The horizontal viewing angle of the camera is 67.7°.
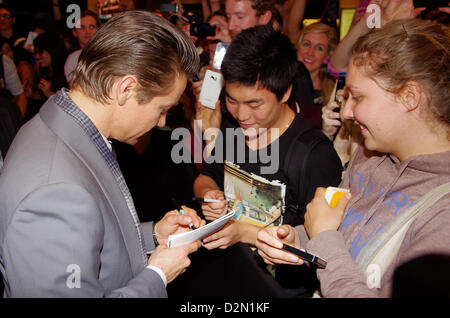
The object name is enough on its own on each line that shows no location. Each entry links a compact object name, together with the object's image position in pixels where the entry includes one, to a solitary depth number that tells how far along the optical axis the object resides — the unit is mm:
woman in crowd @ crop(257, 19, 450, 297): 1016
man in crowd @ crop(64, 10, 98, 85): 4066
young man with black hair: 1697
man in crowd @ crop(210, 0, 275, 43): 2797
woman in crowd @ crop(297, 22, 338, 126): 3318
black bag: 1684
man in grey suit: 902
